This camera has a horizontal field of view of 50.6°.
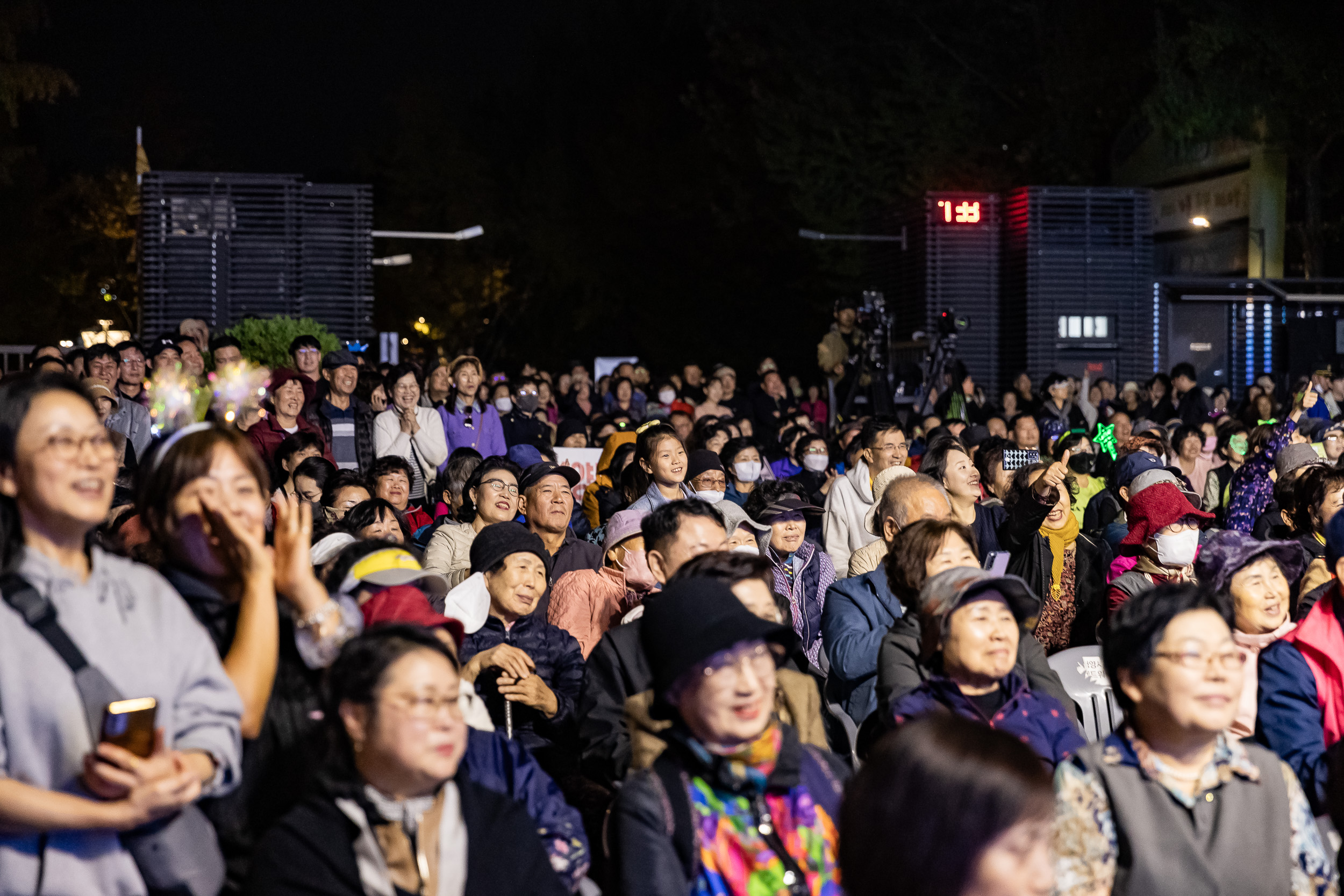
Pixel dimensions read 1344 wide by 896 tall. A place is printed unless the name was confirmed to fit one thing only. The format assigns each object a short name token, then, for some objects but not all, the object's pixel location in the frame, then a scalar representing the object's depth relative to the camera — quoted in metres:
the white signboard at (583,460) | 11.22
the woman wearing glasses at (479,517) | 6.61
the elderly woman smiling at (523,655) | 4.74
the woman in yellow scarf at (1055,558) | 6.79
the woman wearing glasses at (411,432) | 9.35
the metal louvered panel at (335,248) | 21.00
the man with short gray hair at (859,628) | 5.16
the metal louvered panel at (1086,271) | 25.55
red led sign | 26.45
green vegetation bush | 14.04
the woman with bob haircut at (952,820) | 2.40
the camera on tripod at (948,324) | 16.66
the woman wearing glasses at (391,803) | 2.91
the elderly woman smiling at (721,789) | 3.19
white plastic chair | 5.28
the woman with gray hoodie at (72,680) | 2.71
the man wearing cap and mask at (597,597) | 5.58
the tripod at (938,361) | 16.49
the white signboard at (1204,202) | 24.27
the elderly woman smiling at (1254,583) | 4.71
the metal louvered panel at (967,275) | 26.64
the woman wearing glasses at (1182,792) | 3.27
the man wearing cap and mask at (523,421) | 12.27
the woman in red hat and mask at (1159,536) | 6.09
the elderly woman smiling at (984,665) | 4.02
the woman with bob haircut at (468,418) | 10.01
